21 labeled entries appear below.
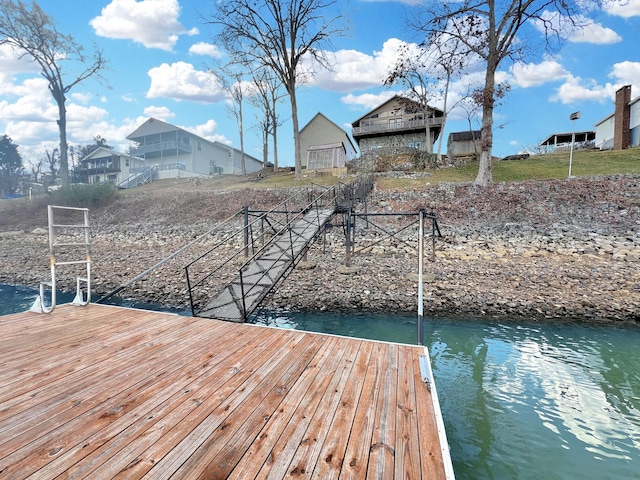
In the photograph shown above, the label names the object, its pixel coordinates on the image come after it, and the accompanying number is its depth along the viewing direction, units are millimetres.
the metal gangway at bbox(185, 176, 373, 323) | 5848
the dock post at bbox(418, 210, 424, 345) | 4155
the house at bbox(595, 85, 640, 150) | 31328
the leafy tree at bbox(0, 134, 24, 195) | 57844
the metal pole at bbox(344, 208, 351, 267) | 10742
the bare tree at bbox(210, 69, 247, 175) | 42288
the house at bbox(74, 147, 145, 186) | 43625
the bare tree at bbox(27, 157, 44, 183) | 60531
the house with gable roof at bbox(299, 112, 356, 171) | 40469
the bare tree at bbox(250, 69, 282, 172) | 40997
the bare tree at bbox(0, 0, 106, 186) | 28031
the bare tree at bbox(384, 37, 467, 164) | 21797
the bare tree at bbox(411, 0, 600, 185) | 18688
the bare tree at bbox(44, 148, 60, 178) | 59481
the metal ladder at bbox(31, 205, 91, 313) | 4473
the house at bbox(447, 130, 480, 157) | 37781
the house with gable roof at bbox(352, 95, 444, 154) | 36438
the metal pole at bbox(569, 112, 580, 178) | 17969
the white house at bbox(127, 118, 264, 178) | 41531
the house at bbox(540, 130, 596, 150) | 44931
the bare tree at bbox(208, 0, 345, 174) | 26938
